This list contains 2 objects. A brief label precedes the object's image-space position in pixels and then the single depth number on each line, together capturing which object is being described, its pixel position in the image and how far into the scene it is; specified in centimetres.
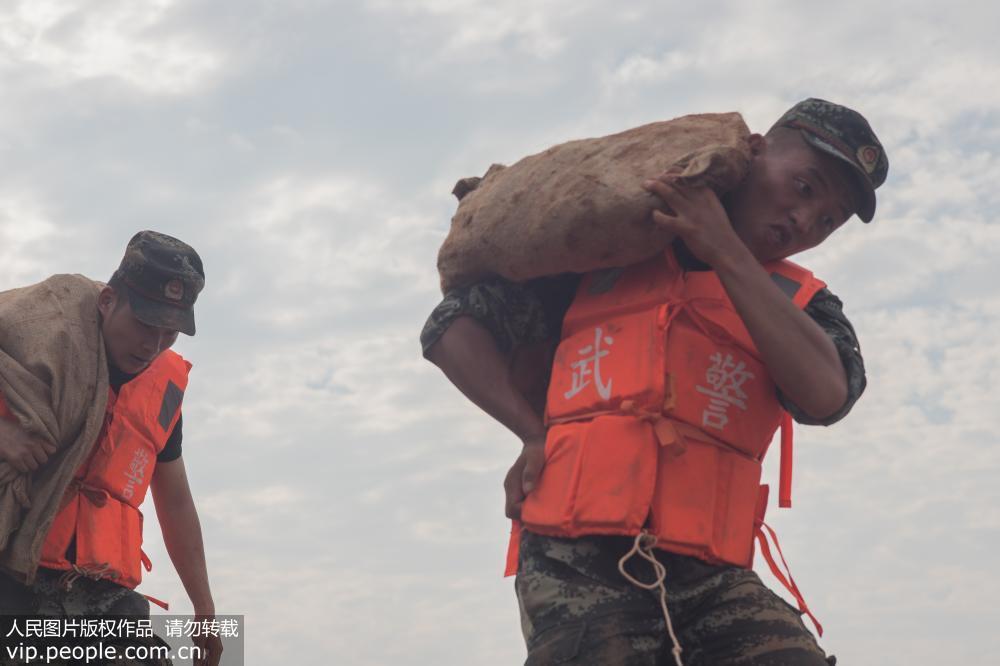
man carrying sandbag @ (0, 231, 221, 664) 555
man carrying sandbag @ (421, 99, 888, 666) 367
